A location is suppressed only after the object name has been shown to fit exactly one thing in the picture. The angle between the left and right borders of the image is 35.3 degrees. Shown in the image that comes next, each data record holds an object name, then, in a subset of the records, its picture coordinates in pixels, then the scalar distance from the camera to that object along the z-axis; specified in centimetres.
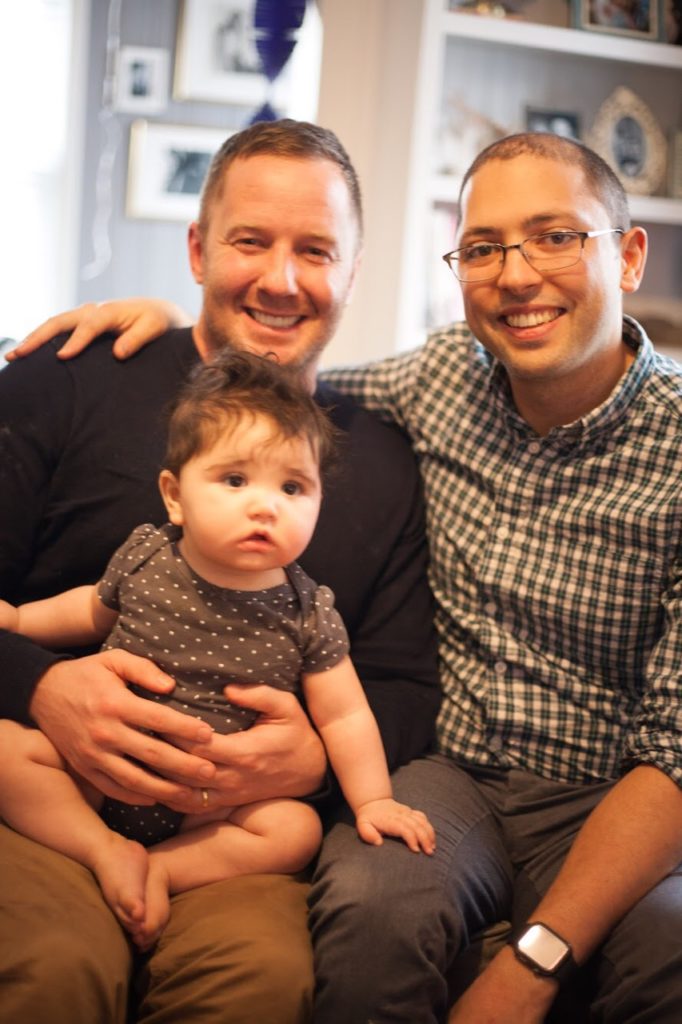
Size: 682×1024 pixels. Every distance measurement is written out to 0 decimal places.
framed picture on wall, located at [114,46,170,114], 331
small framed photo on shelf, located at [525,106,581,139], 302
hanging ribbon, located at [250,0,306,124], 260
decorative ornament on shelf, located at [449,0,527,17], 289
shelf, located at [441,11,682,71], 282
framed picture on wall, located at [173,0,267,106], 331
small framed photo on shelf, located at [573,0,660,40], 294
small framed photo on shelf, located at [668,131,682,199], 311
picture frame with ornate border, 306
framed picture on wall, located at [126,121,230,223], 335
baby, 144
